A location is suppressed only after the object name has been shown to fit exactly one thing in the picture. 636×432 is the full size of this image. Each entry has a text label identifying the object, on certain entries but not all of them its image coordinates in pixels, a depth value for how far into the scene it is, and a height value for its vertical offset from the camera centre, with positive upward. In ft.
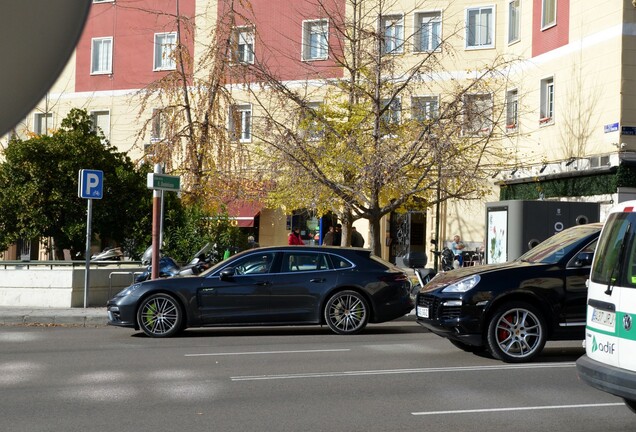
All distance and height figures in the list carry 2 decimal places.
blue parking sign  61.31 +3.88
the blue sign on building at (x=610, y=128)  80.27 +11.29
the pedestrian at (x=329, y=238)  86.43 +0.90
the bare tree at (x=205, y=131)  81.41 +10.42
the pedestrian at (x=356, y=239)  83.94 +0.84
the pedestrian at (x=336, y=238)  90.16 +0.96
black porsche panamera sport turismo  49.39 -2.66
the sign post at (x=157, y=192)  59.06 +3.38
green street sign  59.06 +4.01
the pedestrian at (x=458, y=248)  97.66 +0.32
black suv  37.58 -2.23
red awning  107.86 +3.60
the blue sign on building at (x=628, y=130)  79.87 +10.95
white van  23.30 -1.51
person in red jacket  89.93 +0.75
